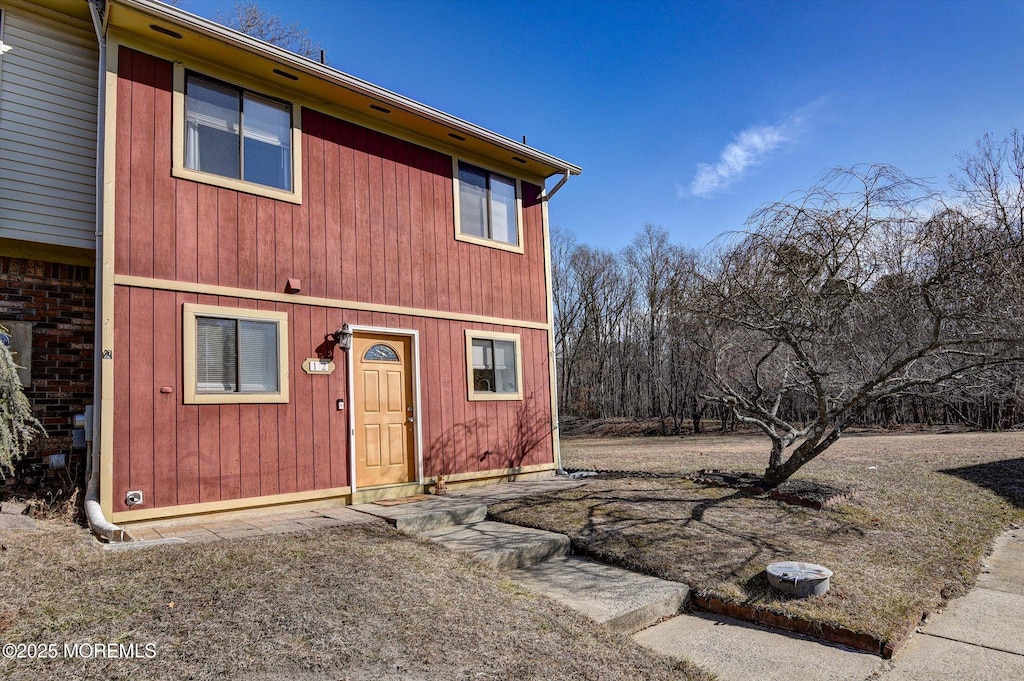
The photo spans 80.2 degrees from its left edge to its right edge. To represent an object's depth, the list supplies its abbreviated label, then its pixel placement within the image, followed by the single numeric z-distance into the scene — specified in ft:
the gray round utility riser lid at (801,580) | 14.15
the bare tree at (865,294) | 19.02
